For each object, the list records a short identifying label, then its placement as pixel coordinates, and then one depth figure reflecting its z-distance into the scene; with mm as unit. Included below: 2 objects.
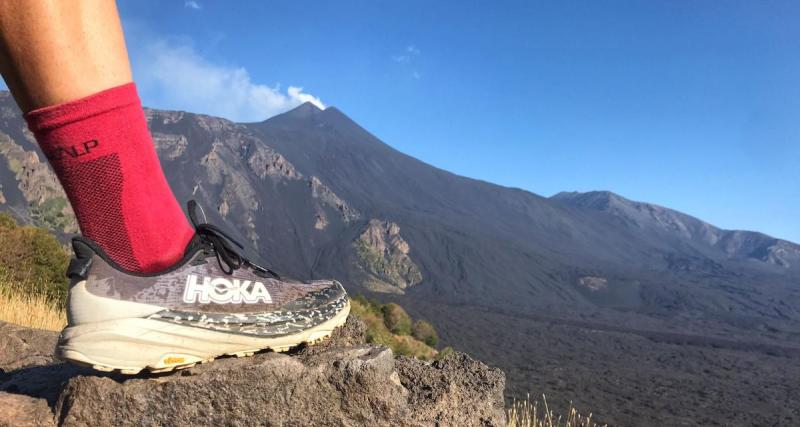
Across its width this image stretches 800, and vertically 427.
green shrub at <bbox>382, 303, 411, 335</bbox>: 20422
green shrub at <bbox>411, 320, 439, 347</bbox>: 23452
